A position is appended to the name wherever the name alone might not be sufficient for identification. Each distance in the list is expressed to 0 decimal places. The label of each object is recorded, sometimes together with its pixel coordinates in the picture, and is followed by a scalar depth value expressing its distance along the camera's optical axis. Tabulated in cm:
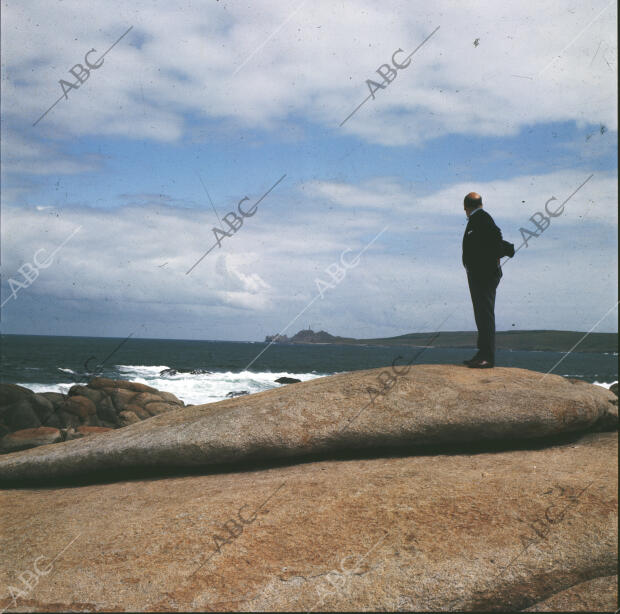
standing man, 897
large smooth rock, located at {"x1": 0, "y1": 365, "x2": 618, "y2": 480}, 769
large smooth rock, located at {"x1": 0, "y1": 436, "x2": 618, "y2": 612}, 490
